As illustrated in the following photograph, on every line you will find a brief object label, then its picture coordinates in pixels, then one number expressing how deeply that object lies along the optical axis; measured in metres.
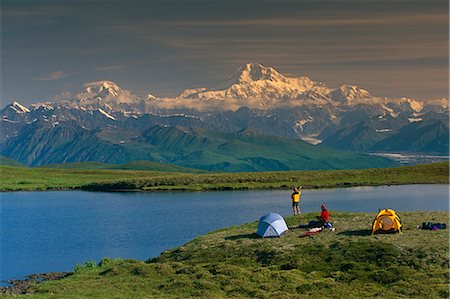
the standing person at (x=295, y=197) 74.85
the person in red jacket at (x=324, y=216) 63.34
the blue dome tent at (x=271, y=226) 62.00
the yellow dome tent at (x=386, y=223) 57.94
